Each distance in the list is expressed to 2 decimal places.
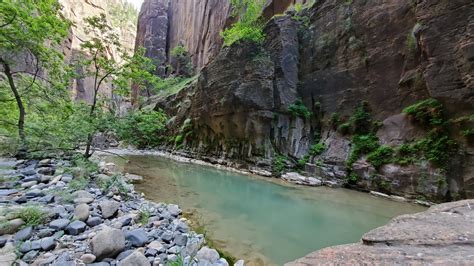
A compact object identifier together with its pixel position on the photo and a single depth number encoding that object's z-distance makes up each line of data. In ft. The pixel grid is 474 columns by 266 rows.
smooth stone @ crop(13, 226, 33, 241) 7.88
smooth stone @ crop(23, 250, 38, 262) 7.08
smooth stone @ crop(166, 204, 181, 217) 14.34
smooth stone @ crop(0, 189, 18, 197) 11.49
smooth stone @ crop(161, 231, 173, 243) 9.82
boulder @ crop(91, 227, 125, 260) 7.57
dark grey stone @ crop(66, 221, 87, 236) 8.93
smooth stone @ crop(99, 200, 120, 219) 11.18
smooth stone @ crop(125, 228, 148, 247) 8.83
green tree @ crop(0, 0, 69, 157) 14.96
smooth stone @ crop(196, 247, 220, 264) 8.84
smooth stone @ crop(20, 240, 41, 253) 7.37
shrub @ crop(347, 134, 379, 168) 27.90
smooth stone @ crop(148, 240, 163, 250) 8.80
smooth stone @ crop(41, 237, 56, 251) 7.70
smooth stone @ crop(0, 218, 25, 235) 7.92
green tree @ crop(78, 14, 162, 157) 21.98
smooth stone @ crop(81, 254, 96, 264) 7.26
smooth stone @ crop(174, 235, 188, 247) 9.76
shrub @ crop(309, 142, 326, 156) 33.71
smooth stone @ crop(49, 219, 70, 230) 8.93
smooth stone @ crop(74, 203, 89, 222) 9.97
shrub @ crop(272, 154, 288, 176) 33.88
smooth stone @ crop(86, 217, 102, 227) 9.97
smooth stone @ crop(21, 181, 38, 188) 12.95
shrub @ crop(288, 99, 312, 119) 37.81
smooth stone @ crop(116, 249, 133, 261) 7.72
